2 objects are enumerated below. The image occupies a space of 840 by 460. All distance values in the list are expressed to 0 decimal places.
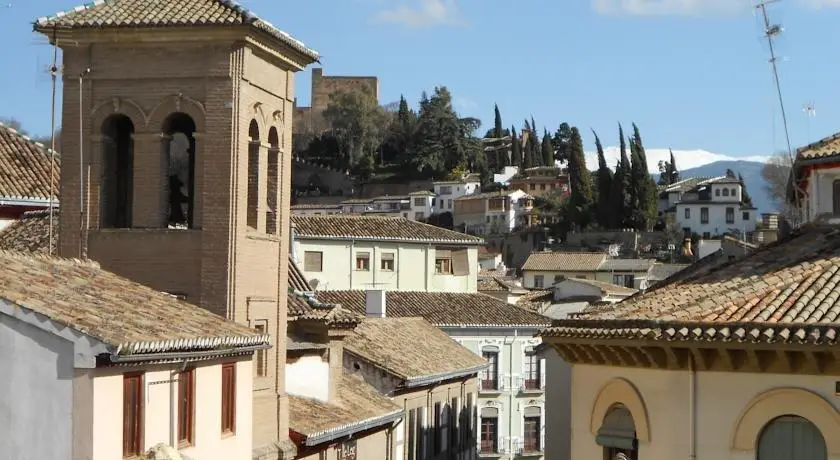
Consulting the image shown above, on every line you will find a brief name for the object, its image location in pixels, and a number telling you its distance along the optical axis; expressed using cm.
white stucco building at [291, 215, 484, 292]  5634
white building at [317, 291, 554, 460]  5331
